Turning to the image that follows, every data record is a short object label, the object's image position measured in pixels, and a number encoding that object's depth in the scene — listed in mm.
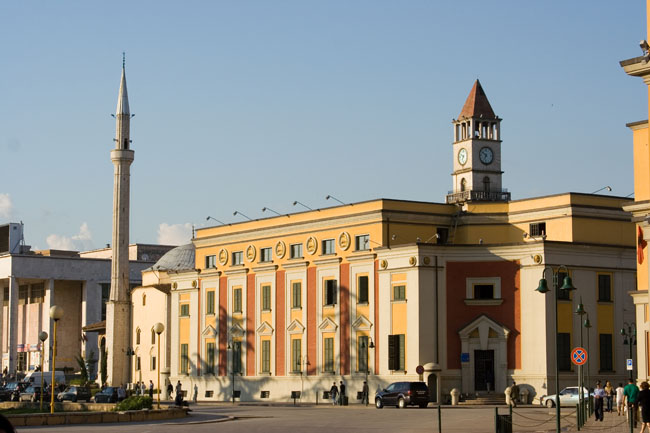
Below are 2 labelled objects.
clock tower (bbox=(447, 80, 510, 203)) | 103625
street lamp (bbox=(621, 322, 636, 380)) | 67938
